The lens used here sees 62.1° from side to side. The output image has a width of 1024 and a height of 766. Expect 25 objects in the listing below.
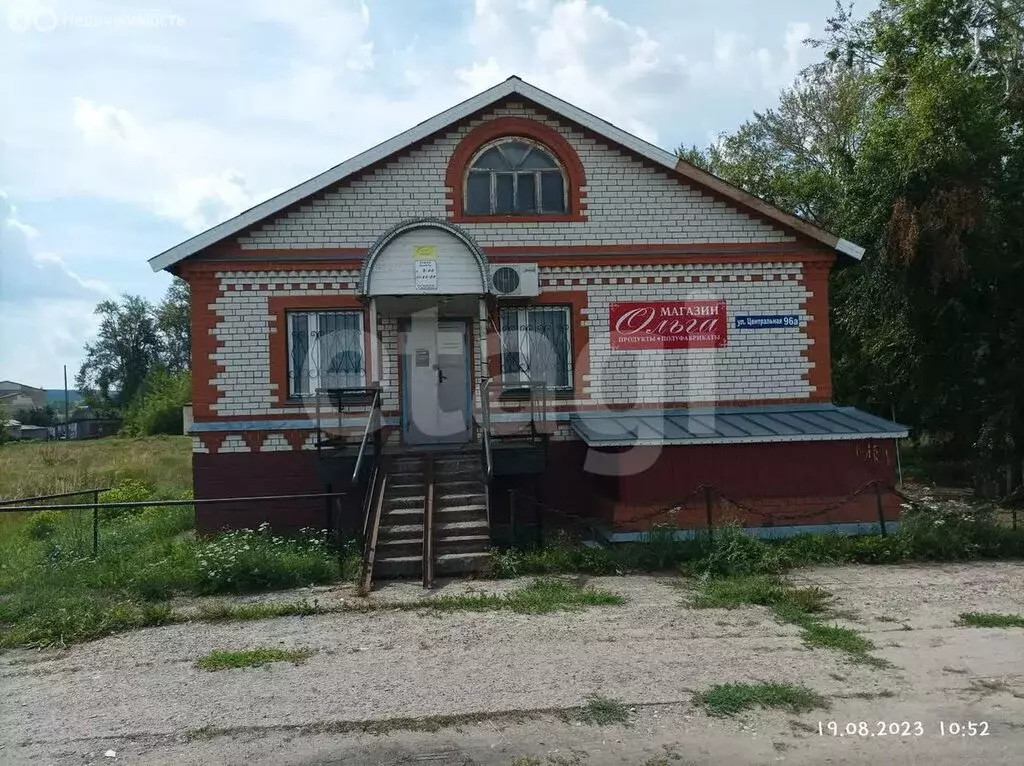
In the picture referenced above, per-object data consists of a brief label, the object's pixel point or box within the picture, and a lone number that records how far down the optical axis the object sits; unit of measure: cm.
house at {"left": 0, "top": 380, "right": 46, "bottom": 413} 11062
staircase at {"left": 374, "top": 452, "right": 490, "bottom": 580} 1041
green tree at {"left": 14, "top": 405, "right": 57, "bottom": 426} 9538
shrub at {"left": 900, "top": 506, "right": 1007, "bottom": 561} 1123
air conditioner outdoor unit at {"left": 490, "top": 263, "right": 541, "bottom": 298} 1343
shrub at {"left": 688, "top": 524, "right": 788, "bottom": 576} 1035
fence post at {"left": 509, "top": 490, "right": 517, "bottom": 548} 1122
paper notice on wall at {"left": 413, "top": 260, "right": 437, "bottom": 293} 1273
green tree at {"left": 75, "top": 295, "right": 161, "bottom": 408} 9356
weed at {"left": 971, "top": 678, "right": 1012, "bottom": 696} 642
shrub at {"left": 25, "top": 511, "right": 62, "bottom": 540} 1476
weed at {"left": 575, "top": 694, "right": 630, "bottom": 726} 593
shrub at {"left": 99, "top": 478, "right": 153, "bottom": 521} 1752
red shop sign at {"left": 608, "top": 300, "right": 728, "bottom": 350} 1382
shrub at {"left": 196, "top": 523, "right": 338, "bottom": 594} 993
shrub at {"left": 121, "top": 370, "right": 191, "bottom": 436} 5931
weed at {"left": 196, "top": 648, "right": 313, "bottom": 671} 731
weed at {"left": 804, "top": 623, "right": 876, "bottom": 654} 742
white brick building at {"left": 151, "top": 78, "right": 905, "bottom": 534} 1289
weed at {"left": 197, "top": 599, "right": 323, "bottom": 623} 880
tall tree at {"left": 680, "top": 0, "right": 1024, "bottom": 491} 1523
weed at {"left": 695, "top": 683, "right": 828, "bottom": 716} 608
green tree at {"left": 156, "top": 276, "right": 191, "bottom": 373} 8675
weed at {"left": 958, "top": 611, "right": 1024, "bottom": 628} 817
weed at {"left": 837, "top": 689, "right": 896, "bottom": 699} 627
